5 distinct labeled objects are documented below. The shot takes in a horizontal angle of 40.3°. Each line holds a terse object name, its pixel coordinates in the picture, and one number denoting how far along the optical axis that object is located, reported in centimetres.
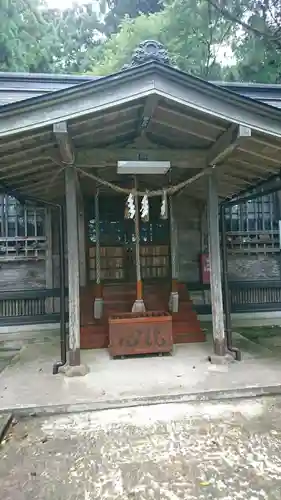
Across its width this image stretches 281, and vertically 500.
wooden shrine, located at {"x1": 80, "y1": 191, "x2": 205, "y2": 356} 495
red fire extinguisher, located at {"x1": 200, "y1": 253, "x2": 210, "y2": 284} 745
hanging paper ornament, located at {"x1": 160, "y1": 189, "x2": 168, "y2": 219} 459
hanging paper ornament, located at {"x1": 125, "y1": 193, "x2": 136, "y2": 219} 462
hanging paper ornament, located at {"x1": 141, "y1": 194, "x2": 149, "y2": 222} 455
